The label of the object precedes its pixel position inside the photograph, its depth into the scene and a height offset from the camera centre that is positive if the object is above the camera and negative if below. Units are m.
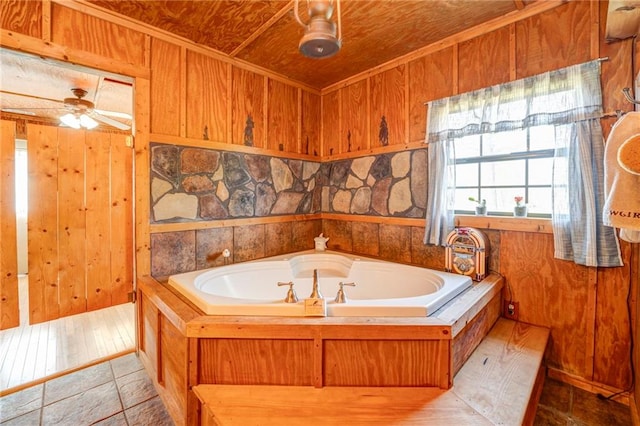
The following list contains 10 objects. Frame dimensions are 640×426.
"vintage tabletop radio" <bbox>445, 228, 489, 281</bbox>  2.20 -0.36
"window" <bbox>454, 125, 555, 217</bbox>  2.13 +0.31
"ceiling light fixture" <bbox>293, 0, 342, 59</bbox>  1.50 +0.94
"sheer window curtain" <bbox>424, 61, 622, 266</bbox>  1.81 +0.52
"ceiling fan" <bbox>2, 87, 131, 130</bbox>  2.86 +0.96
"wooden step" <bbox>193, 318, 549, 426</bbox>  1.29 -0.94
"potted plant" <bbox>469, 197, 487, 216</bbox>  2.37 +0.00
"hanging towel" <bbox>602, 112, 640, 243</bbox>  1.19 +0.10
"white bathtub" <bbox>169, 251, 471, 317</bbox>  1.59 -0.57
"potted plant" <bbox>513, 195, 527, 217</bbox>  2.16 +0.00
